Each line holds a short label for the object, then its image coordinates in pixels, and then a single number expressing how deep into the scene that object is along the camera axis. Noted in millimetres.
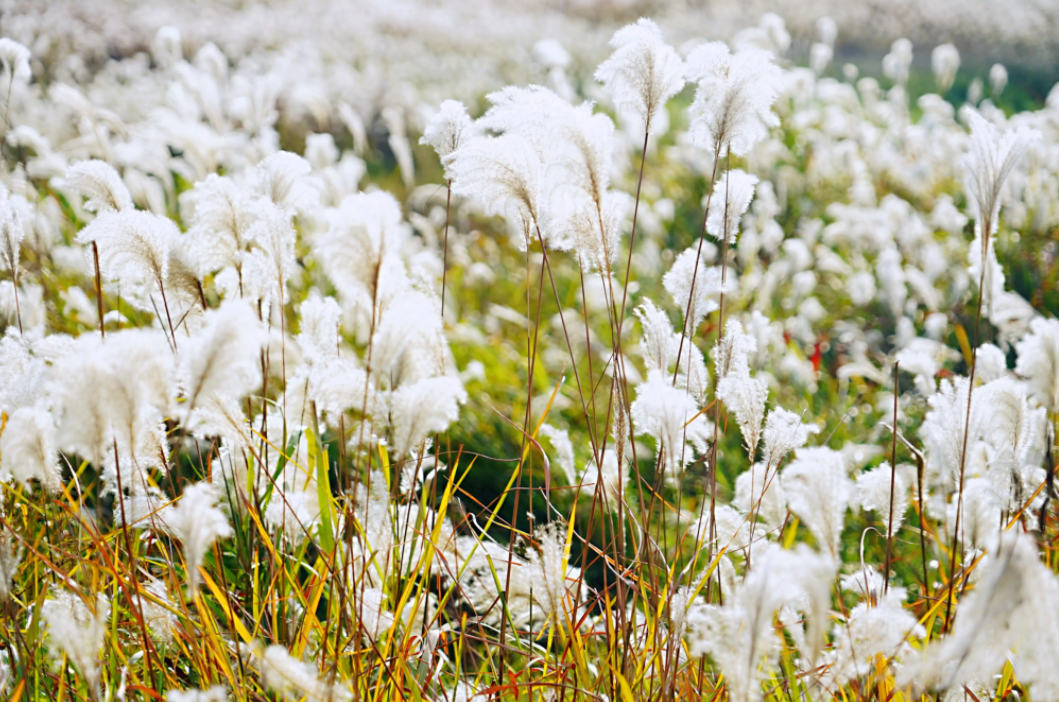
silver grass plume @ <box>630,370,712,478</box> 3907
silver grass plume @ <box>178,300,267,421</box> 3722
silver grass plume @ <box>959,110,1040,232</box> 4121
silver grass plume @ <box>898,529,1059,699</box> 3601
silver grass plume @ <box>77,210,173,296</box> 4080
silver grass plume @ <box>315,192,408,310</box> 3875
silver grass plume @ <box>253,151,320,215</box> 4376
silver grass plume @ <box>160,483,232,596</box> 3709
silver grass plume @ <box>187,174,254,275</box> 4273
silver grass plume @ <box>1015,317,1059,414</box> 4082
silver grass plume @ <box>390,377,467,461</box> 3869
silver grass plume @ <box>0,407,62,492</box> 3839
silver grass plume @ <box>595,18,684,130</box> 4129
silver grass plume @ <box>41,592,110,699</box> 3761
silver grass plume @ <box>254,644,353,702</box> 3774
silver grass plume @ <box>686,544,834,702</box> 3631
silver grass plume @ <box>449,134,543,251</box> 4024
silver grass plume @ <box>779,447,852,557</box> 3810
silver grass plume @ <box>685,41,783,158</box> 4135
